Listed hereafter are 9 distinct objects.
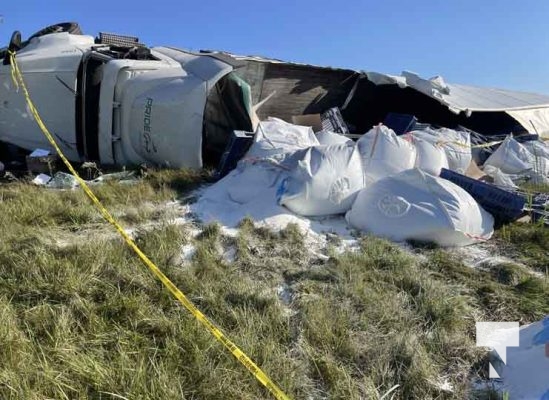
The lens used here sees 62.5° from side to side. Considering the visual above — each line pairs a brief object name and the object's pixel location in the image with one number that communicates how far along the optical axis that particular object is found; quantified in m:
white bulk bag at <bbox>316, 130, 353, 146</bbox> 5.92
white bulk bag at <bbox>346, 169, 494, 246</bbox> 3.72
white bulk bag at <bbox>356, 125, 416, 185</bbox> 4.82
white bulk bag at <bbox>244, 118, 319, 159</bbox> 5.12
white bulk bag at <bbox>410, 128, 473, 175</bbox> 5.82
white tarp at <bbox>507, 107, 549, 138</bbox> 9.38
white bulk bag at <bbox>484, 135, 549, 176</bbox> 6.82
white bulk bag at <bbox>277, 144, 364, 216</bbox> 4.16
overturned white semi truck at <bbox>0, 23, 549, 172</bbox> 5.73
